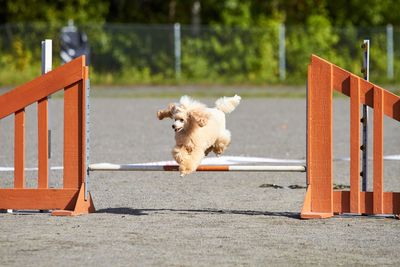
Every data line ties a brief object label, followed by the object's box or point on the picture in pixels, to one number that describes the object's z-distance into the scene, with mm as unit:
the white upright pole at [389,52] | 64030
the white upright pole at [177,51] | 63585
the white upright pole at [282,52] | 64612
